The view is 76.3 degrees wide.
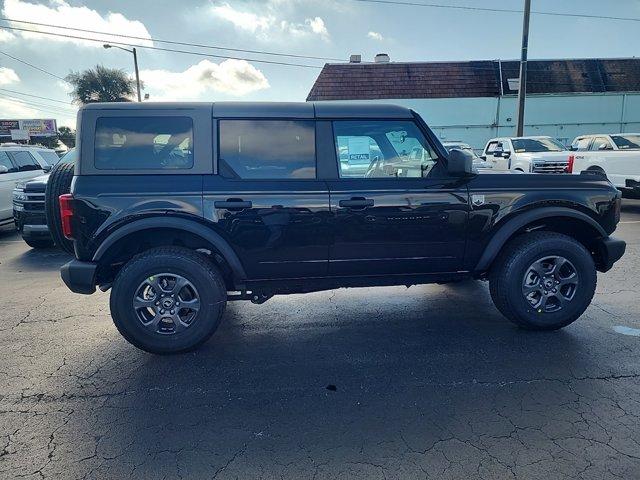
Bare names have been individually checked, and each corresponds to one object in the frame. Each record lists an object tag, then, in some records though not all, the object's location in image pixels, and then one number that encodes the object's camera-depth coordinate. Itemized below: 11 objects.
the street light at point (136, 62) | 25.76
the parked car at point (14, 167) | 8.35
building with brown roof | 24.91
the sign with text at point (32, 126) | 52.78
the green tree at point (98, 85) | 44.59
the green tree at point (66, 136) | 50.75
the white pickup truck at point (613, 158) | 9.99
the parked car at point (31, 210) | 6.95
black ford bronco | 3.21
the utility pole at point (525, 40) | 14.04
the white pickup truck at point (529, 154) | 11.95
